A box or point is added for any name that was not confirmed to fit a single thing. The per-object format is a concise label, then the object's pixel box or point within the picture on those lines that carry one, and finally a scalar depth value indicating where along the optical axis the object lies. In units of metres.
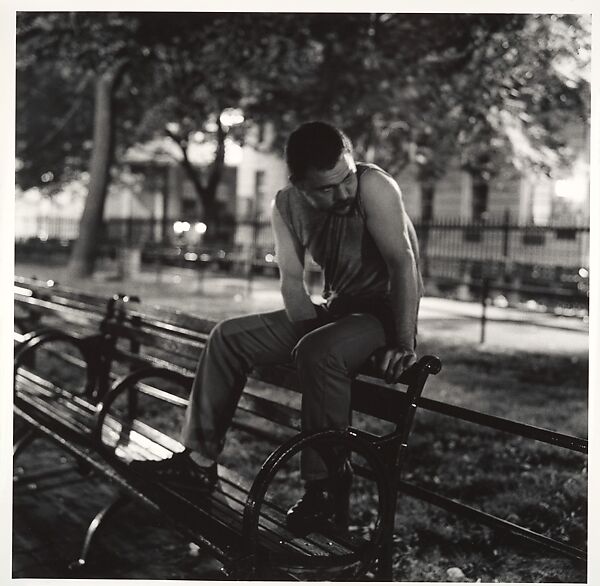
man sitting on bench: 2.88
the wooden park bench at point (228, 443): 2.70
